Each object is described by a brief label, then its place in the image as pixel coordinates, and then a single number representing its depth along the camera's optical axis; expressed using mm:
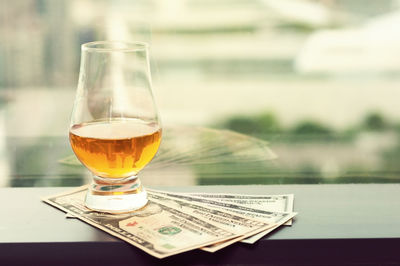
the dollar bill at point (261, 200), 669
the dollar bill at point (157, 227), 604
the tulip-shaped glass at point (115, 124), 633
